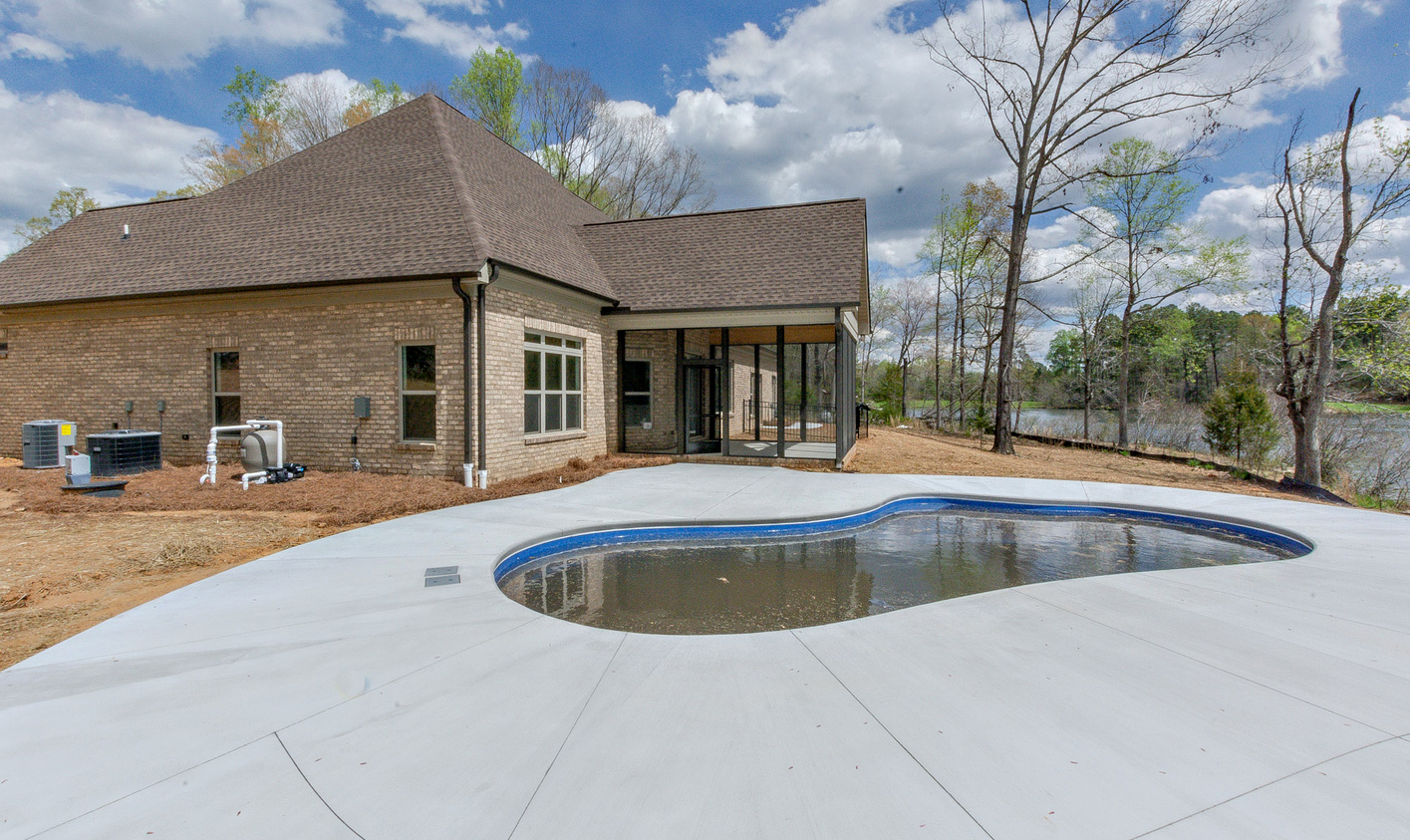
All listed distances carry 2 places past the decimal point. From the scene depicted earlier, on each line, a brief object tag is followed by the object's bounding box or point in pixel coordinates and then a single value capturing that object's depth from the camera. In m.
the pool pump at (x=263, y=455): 8.68
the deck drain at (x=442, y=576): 4.46
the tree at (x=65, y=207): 29.17
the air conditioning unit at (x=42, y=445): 10.16
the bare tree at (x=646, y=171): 26.45
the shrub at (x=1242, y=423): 14.55
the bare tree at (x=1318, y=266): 12.35
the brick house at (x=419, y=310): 8.99
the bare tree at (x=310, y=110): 24.11
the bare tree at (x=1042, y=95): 13.77
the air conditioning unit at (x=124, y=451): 9.21
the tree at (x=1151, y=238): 21.61
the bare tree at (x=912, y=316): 31.52
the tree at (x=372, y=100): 24.22
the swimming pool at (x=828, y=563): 4.57
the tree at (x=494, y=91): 23.75
